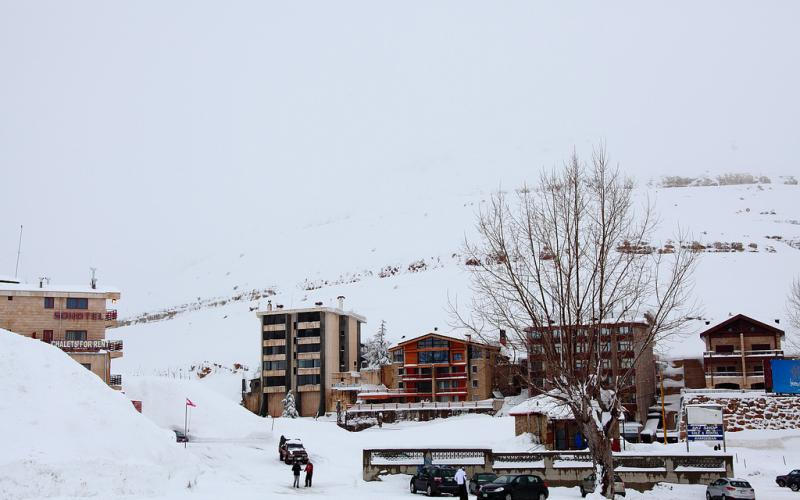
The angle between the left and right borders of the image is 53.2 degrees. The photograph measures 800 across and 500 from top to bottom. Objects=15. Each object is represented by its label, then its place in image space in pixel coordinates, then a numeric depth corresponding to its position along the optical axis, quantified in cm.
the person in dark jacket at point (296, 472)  3797
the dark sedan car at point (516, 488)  3288
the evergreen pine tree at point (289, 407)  8250
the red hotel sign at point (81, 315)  6191
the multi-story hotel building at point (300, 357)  9025
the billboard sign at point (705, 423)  4497
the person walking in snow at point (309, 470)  3798
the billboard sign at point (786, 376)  5812
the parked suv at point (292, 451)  4550
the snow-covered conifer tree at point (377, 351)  9882
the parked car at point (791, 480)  4016
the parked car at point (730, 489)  3266
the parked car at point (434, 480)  3566
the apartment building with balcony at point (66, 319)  6091
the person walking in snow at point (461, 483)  3028
